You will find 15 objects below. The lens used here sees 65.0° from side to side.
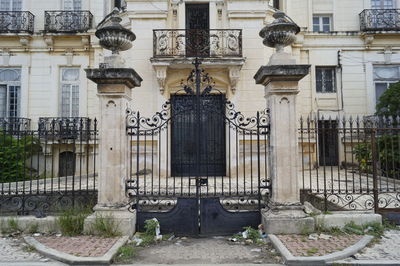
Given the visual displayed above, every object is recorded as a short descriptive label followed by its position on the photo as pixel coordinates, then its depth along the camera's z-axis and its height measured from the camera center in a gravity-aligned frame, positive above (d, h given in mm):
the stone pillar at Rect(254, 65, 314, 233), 6281 +156
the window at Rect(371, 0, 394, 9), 16891 +7635
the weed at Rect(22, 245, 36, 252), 5508 -1764
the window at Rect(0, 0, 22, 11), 16578 +7593
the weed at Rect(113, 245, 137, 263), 5180 -1802
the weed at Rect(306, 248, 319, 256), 5120 -1729
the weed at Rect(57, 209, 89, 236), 6254 -1494
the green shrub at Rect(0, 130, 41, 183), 11855 -556
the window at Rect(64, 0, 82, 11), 16656 +7608
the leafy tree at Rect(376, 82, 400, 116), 13531 +1920
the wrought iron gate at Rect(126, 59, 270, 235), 6477 -1329
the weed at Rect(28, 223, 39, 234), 6371 -1629
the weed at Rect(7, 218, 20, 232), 6414 -1555
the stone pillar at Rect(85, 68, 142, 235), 6344 +145
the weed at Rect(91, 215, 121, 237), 6070 -1525
